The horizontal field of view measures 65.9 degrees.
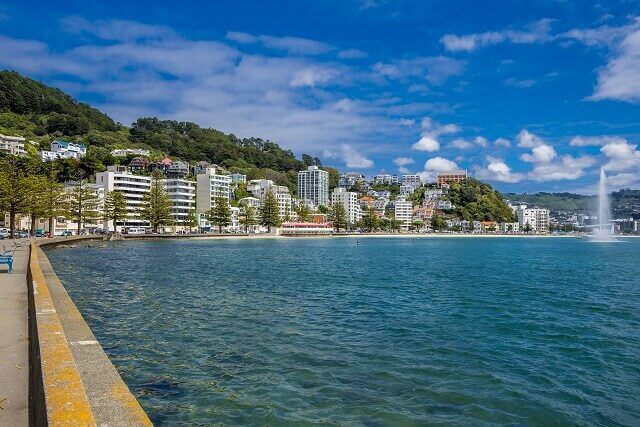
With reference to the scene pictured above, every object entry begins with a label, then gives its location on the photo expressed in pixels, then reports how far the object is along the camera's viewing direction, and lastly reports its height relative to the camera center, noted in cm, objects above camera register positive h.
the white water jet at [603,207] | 10238 +463
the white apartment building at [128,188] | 11212 +1033
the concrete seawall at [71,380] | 445 -172
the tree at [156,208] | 10300 +486
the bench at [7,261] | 2016 -116
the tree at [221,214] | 12019 +415
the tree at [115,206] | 9356 +489
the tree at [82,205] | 8125 +442
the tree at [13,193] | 5338 +435
